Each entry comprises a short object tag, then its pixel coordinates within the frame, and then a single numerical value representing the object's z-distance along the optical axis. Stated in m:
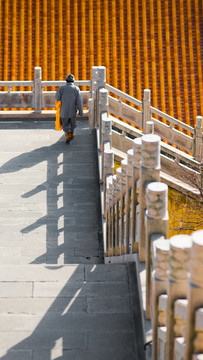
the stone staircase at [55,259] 11.48
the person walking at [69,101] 23.08
